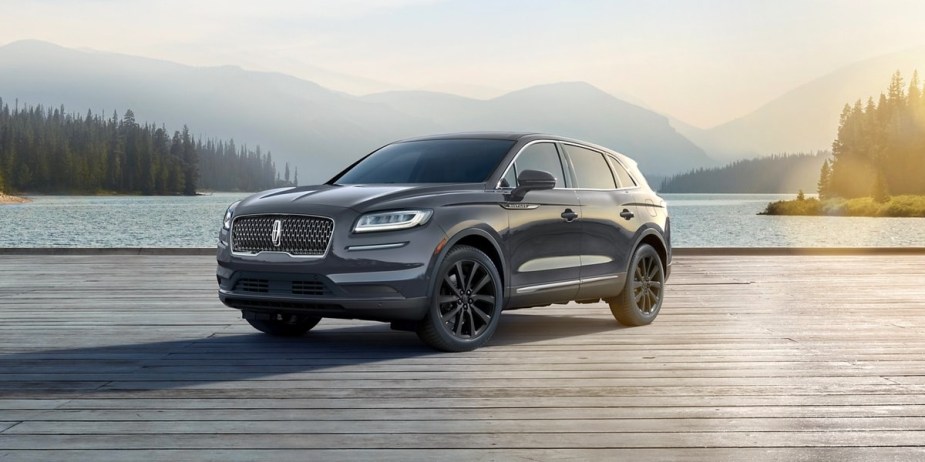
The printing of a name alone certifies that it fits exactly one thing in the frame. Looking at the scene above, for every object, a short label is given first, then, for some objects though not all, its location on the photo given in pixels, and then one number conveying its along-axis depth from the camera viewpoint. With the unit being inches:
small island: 6122.1
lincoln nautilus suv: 293.7
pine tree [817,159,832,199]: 6785.9
